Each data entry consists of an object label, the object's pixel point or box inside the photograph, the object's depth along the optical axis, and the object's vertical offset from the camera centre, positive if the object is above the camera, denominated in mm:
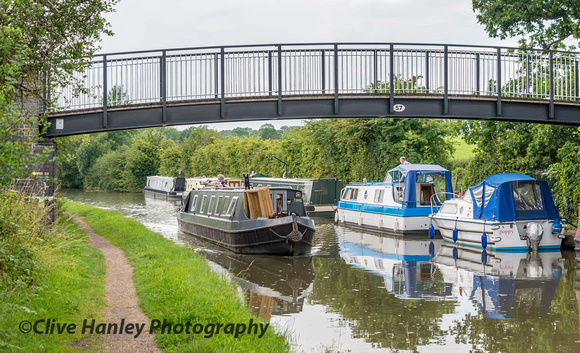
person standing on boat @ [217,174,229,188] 25028 -308
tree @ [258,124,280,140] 91600 +7370
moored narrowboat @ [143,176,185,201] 44844 -1088
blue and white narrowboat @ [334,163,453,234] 20766 -1000
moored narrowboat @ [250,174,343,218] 28984 -917
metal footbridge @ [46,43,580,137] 15430 +2157
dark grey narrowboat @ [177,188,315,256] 15633 -1378
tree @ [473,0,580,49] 19688 +5723
